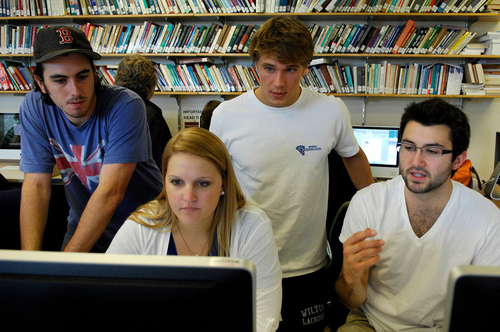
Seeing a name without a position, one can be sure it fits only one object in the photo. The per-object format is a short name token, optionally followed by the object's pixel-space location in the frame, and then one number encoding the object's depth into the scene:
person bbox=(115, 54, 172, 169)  2.78
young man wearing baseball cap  1.30
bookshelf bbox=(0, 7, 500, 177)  3.56
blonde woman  1.12
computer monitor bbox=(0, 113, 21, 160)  3.68
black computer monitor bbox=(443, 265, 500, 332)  0.52
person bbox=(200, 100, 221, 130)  3.19
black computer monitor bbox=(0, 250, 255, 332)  0.54
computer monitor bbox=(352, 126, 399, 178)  3.67
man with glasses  1.22
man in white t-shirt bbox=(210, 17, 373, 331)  1.43
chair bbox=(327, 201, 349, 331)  1.57
